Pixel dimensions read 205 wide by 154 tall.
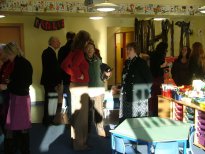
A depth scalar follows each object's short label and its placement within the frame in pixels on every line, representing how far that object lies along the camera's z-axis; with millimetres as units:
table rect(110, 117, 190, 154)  2699
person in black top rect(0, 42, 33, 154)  3166
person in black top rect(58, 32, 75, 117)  4844
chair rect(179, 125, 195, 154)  2979
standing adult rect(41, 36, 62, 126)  4871
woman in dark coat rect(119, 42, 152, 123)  3738
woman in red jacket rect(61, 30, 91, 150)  3809
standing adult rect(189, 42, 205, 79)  4773
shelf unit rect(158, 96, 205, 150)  3928
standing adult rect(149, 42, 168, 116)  5293
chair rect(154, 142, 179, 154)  2629
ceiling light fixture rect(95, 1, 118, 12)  4070
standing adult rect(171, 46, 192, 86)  5051
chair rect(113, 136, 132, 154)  2740
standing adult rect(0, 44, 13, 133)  3336
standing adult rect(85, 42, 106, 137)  4035
